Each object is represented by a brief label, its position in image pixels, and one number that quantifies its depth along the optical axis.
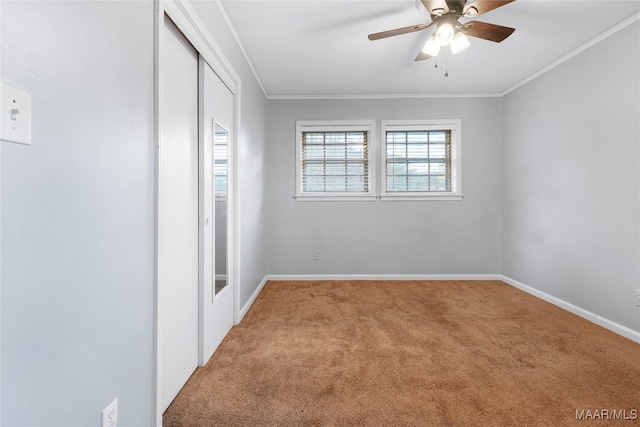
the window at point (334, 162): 4.17
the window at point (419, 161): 4.16
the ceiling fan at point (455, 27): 1.87
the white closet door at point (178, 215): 1.50
